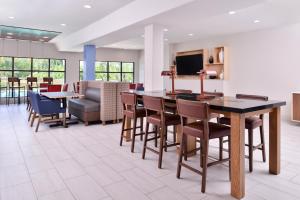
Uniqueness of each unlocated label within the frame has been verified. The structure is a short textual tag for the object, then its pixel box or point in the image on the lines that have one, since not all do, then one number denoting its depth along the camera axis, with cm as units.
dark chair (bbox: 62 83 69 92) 768
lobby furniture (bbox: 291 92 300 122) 573
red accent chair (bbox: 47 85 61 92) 722
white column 507
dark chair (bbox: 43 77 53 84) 1021
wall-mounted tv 883
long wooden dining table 229
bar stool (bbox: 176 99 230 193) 239
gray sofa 566
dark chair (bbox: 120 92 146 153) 369
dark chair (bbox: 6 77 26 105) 933
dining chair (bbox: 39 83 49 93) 789
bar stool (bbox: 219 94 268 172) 294
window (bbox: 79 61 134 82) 1251
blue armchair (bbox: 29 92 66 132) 509
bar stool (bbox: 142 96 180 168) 305
